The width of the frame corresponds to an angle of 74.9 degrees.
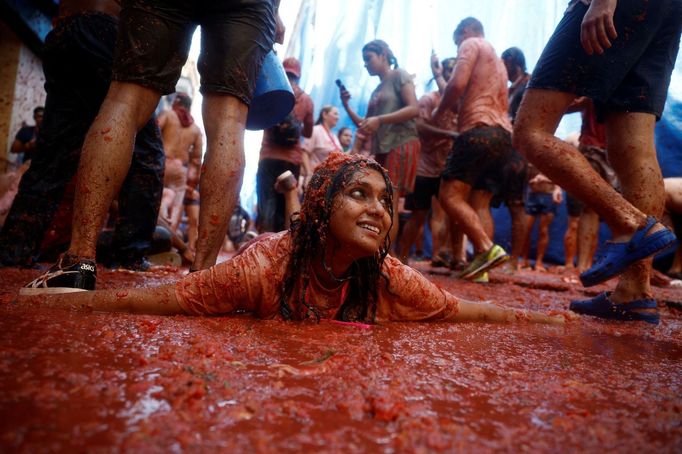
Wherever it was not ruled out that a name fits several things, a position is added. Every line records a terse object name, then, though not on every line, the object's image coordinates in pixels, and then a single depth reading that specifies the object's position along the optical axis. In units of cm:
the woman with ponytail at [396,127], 395
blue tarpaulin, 593
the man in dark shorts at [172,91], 161
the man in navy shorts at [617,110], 189
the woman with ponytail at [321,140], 702
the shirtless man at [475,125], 382
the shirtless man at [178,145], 626
